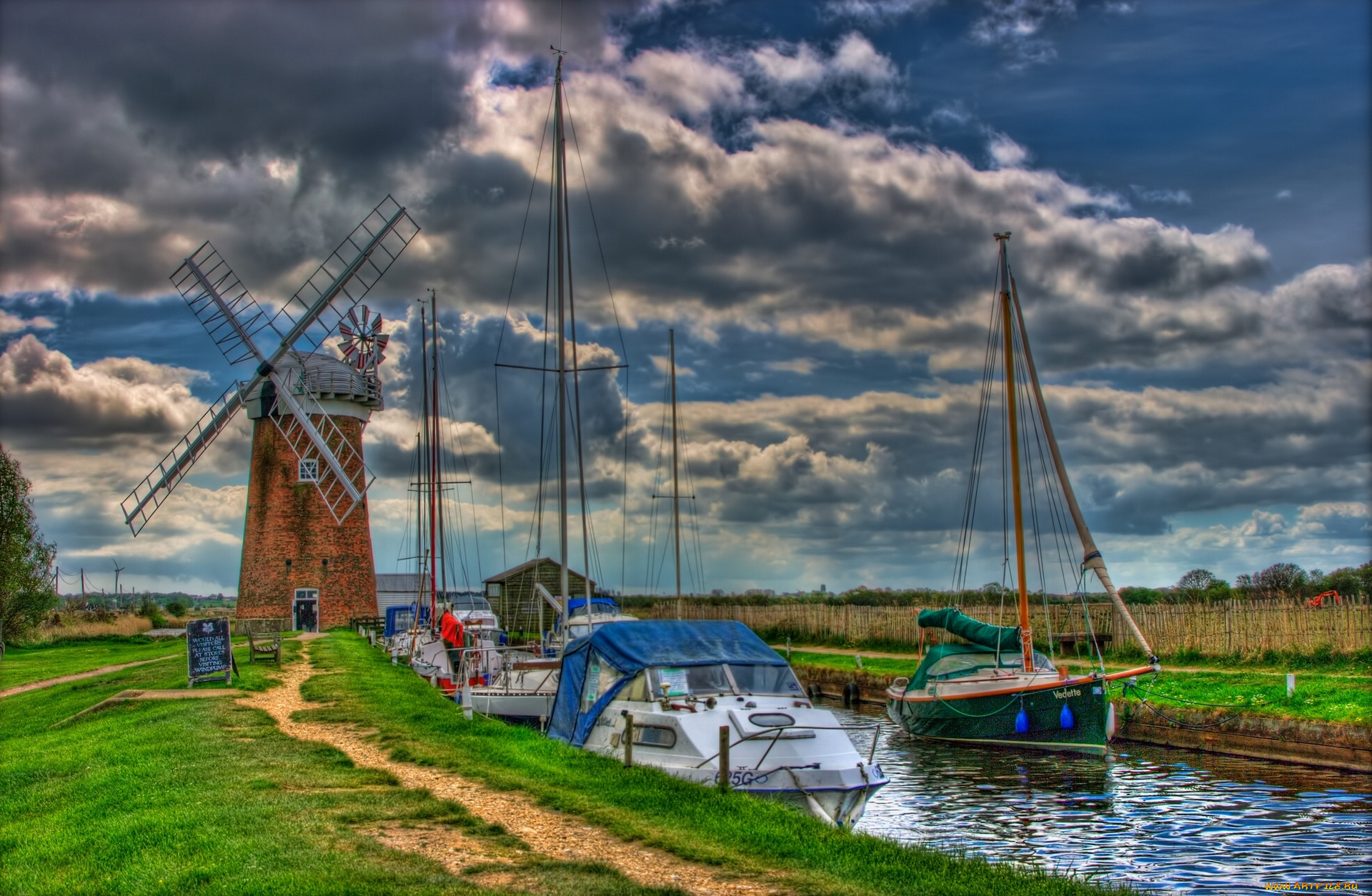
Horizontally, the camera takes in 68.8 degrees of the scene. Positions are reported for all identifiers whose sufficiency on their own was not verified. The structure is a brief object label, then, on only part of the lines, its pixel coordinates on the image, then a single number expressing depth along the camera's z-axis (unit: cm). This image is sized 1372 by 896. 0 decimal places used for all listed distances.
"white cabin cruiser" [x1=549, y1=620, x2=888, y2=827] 1423
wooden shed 6359
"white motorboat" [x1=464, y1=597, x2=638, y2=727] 2502
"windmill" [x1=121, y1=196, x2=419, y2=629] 4803
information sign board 2389
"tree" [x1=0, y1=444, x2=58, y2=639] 4462
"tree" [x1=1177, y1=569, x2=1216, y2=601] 5569
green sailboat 2422
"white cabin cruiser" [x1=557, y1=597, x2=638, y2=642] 3516
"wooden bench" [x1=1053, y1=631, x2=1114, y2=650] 3758
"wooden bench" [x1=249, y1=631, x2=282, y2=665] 2977
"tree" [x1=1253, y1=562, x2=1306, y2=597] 5397
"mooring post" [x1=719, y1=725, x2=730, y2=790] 1311
